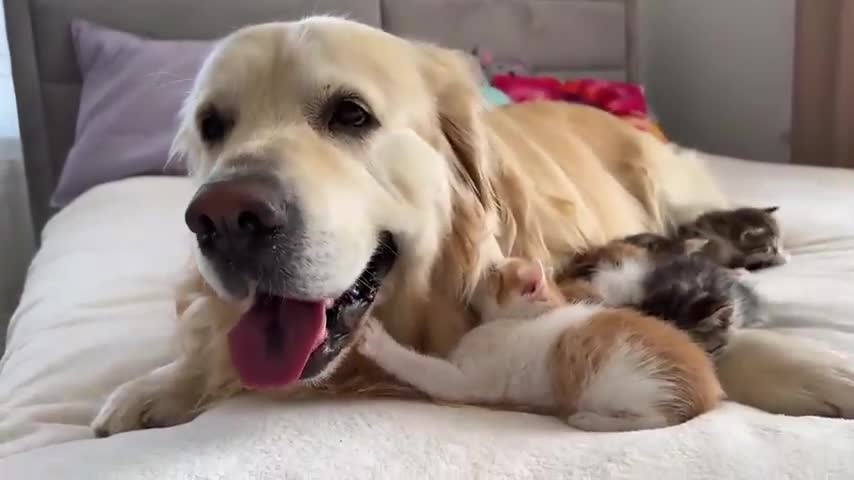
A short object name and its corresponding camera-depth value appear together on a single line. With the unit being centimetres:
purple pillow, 248
